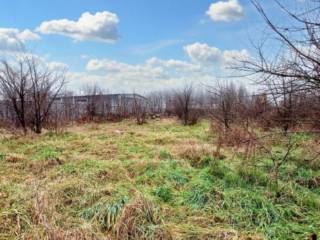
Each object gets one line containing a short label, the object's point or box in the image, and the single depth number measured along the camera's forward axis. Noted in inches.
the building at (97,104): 792.3
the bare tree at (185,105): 666.2
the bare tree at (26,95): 441.1
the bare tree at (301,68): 99.3
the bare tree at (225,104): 394.3
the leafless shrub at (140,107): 718.0
